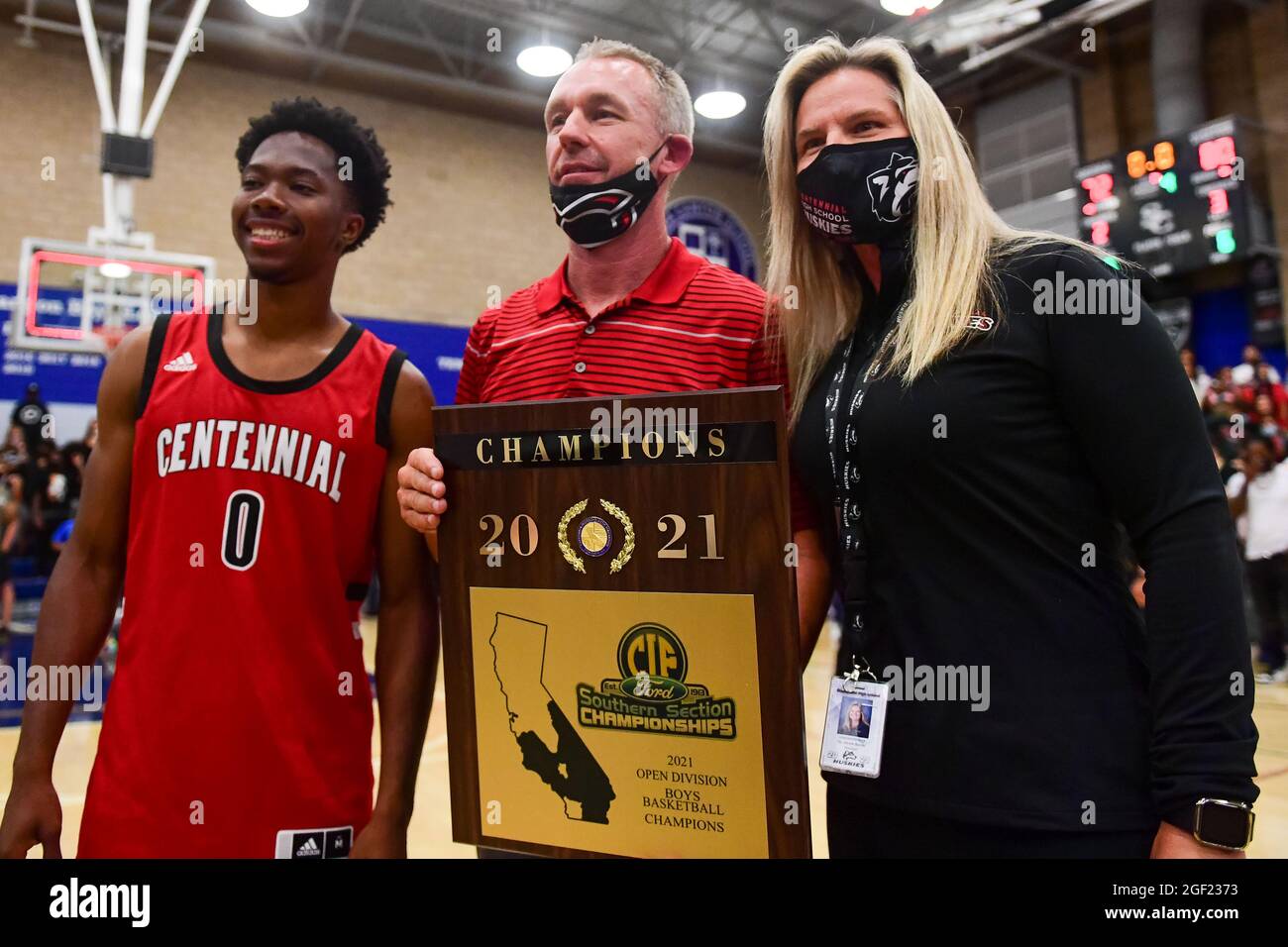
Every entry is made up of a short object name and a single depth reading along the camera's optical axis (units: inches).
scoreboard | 327.9
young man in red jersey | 57.0
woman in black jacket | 45.6
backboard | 260.5
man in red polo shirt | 59.3
